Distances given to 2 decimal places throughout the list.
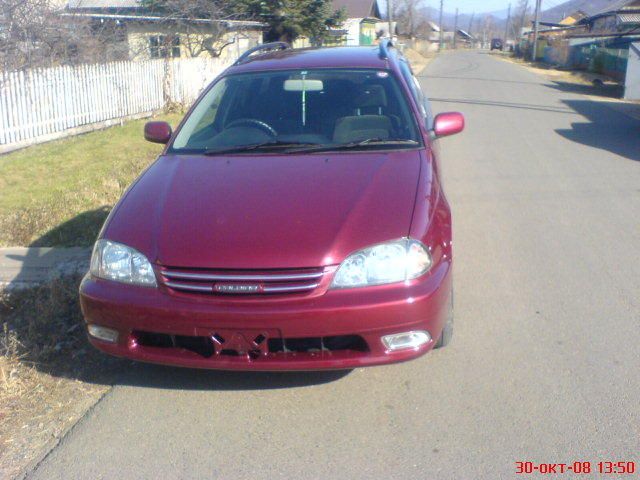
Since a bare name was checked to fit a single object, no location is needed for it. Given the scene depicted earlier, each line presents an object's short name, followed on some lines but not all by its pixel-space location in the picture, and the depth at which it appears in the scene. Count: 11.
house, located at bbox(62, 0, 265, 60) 21.41
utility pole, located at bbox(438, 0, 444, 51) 87.61
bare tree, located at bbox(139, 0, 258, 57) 22.59
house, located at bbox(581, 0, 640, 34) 38.44
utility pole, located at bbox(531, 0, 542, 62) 55.09
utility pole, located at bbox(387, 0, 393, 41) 42.06
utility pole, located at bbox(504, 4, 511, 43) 125.84
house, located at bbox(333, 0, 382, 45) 46.21
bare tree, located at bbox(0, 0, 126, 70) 14.09
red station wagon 3.52
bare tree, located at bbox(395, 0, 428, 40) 83.07
